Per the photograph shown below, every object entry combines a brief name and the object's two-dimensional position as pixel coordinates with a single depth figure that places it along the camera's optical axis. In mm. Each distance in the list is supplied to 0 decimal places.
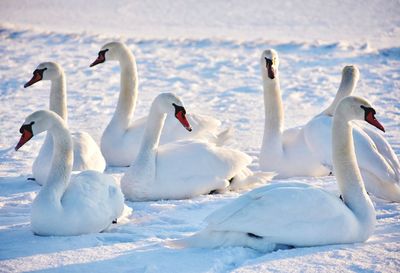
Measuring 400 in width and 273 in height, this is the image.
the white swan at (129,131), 16000
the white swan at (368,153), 12844
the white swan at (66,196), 10633
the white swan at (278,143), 15016
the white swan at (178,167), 13219
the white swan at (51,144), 13961
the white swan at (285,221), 9742
